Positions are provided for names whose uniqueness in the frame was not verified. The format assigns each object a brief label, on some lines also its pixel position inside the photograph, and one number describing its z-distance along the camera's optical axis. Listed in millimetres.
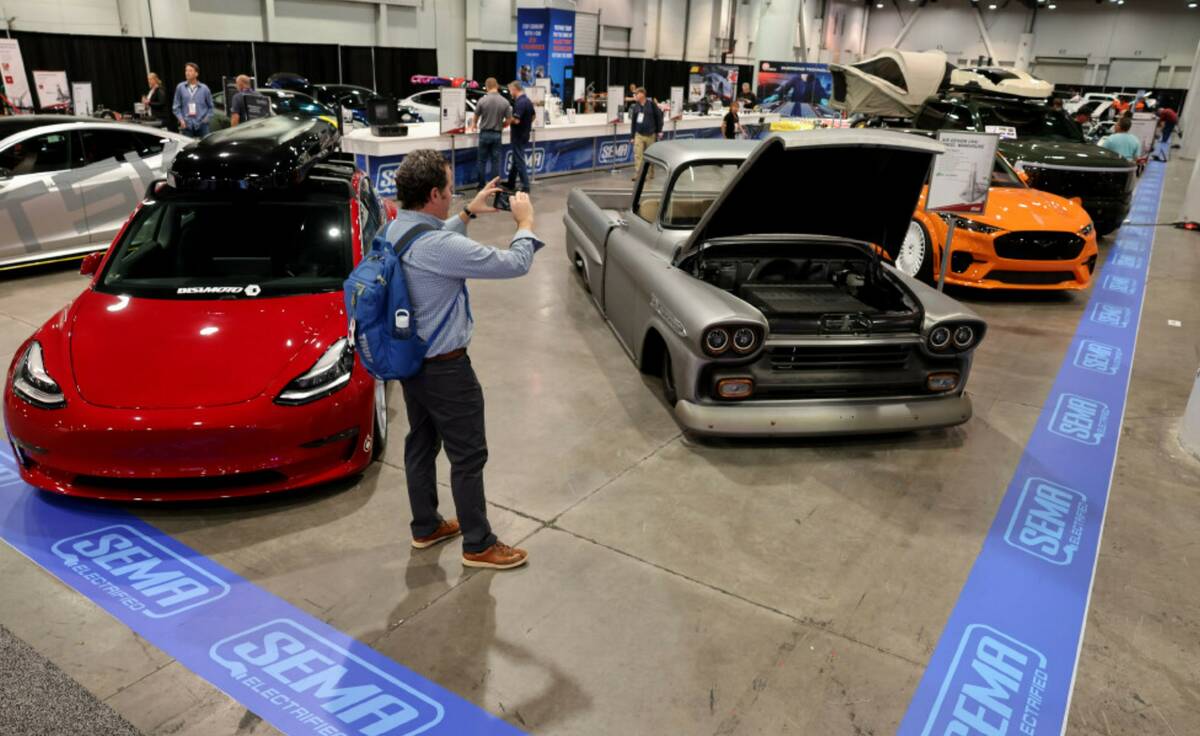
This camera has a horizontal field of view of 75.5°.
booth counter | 11008
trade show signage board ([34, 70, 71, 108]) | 12477
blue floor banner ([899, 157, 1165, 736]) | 2646
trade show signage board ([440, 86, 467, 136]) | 11484
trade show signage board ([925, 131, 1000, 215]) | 5824
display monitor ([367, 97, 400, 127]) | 11211
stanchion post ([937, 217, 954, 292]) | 6432
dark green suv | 9906
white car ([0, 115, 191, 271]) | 6824
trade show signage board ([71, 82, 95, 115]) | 12531
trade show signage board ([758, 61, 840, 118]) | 23578
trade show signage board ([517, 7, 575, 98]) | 17359
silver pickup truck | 4191
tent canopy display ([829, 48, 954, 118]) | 12883
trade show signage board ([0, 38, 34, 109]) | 11836
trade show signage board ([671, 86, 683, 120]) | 17438
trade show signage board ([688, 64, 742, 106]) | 22622
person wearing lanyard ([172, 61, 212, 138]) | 11344
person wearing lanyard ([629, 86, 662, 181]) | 13797
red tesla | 3334
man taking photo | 2752
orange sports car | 7379
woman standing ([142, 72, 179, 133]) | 12875
